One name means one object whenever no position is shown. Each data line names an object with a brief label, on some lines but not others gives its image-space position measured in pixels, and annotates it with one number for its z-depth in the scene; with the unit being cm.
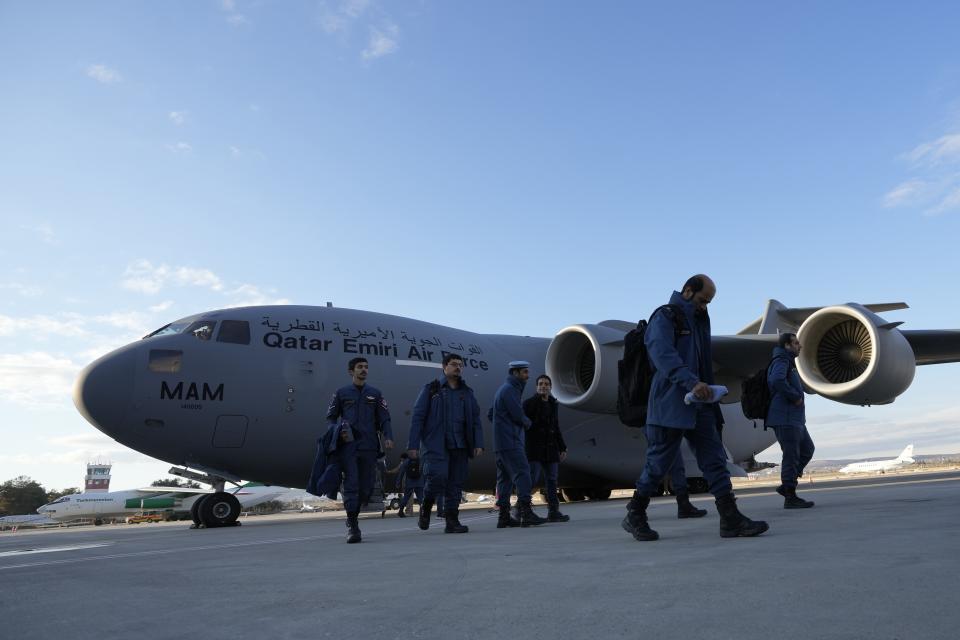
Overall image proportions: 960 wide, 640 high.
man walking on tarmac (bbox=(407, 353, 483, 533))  653
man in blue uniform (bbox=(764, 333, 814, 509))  683
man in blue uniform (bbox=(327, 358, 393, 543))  607
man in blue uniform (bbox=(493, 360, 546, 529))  668
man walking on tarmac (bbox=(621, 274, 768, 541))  426
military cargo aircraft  928
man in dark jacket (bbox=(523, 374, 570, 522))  769
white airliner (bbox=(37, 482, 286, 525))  4212
